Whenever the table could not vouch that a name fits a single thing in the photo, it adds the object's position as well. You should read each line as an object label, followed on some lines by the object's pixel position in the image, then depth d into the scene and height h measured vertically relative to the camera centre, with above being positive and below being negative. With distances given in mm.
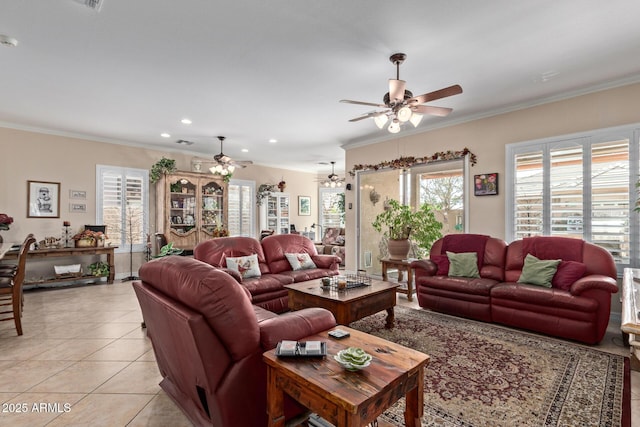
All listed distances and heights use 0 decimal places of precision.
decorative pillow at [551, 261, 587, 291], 3443 -674
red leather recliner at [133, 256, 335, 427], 1552 -659
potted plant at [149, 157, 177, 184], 6555 +938
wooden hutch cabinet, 6621 +147
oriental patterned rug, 2006 -1295
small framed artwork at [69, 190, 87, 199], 5848 +357
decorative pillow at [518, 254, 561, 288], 3560 -670
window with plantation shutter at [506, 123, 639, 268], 3666 +305
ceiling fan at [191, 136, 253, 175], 6175 +1020
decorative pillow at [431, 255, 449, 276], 4346 -715
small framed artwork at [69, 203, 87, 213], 5863 +113
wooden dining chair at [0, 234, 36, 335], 3318 -762
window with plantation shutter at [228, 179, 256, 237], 8070 +137
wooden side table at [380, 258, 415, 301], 4742 -869
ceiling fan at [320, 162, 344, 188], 8977 +931
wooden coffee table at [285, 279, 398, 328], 3115 -912
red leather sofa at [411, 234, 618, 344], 3086 -851
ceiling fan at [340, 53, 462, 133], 2902 +1059
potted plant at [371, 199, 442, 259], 5156 -298
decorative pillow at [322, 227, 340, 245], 8359 -613
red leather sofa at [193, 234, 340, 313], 4000 -718
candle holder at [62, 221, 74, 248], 5730 -438
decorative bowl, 1431 -679
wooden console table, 5227 -718
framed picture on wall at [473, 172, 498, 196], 4668 +438
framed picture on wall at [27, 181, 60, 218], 5469 +247
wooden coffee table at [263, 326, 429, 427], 1270 -743
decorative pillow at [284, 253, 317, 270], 4785 -746
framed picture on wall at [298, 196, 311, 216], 9883 +254
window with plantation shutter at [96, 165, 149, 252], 6184 +165
